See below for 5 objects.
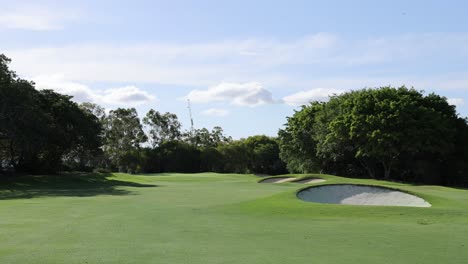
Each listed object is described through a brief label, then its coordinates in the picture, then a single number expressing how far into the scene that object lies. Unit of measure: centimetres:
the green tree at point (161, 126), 11888
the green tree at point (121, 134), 10650
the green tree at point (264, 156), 9275
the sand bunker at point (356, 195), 2392
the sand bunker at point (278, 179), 4516
